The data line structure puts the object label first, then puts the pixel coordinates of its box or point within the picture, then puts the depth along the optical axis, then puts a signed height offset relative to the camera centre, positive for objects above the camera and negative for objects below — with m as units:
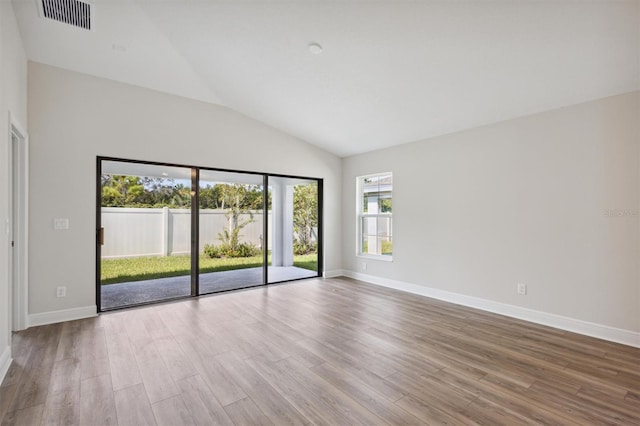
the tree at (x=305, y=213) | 6.33 +0.00
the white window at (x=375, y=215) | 5.50 -0.04
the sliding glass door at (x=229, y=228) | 4.91 -0.26
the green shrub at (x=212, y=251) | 4.92 -0.62
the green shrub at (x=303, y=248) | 6.33 -0.73
